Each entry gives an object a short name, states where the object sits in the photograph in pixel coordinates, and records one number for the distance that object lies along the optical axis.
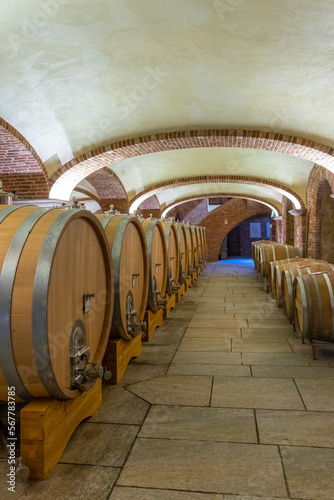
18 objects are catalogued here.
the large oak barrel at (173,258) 5.43
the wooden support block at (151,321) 4.25
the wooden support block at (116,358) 3.01
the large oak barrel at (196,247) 9.87
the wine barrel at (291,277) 4.42
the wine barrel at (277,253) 8.09
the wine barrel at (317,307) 3.55
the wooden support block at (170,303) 5.56
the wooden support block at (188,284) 8.39
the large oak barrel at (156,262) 4.17
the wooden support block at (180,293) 6.83
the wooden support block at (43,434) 1.86
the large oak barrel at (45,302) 1.76
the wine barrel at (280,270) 5.51
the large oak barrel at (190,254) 8.26
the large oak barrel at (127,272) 3.01
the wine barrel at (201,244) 12.12
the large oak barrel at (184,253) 6.95
